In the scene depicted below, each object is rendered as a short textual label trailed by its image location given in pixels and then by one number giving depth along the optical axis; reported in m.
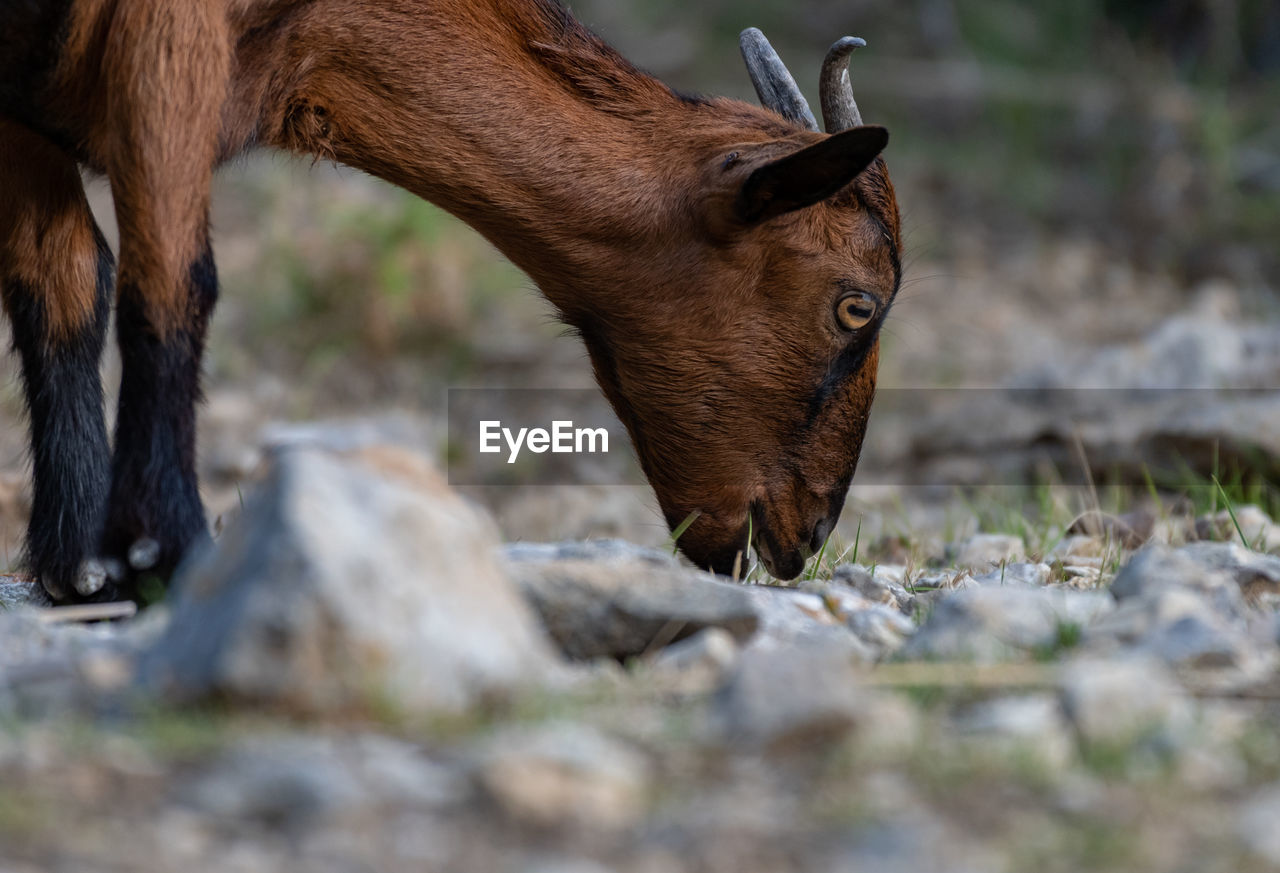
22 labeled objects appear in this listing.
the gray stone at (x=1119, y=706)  4.59
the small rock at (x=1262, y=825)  3.92
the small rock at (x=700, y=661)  5.28
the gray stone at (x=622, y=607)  5.77
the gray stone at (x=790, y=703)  4.48
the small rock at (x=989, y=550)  9.44
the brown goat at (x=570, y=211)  7.88
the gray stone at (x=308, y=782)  4.02
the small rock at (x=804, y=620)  5.99
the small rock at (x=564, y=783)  4.06
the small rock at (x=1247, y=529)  9.65
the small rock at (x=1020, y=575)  7.92
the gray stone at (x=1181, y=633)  5.38
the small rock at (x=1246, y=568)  7.04
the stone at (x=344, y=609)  4.53
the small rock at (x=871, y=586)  7.42
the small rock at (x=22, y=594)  8.38
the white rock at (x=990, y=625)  5.67
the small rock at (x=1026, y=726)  4.48
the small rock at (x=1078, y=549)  9.33
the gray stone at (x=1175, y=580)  6.27
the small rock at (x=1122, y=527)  10.16
